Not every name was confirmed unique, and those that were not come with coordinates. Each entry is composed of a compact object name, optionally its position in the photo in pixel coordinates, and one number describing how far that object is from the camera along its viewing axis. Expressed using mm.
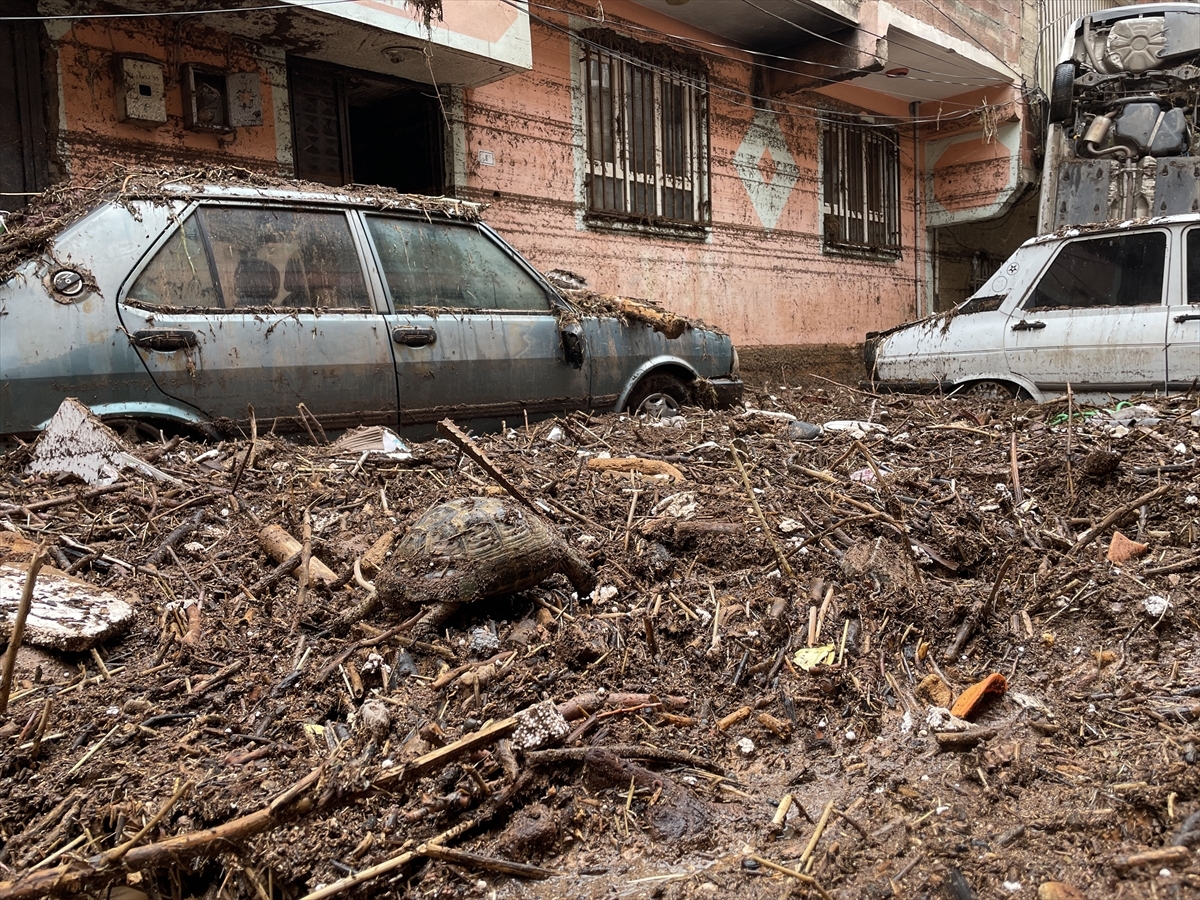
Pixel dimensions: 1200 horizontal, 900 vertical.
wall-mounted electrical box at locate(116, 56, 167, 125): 6047
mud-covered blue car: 3646
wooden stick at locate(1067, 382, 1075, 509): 3857
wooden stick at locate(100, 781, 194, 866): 1756
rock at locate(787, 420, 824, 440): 5137
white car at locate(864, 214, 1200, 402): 5988
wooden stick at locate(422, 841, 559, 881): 1813
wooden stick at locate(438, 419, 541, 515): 2850
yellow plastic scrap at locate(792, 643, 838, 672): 2543
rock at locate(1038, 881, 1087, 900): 1548
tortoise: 2523
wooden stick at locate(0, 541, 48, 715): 1709
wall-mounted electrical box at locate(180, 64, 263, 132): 6387
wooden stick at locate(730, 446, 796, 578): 2973
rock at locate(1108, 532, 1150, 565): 3238
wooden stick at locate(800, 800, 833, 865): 1731
